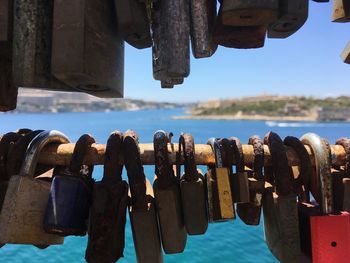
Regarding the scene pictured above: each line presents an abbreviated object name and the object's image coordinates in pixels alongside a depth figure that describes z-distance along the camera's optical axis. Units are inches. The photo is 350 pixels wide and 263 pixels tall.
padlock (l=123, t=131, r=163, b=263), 10.7
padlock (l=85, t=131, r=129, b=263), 10.3
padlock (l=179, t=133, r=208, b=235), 11.0
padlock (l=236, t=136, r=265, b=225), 11.2
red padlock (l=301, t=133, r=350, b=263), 10.2
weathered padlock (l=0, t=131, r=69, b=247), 10.2
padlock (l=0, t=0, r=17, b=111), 9.7
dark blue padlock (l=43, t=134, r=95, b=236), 10.3
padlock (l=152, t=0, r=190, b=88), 9.8
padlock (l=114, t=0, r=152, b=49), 9.6
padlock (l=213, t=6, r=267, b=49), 10.4
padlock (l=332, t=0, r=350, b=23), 11.1
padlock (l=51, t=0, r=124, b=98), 9.0
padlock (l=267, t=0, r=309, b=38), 9.4
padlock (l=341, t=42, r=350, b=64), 12.1
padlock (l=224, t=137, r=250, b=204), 10.8
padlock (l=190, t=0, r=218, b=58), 10.5
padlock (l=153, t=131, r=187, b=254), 10.9
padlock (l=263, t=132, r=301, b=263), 10.6
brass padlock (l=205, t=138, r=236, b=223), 10.6
